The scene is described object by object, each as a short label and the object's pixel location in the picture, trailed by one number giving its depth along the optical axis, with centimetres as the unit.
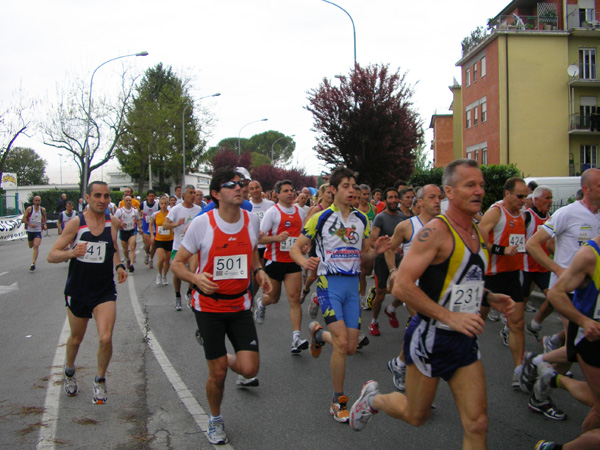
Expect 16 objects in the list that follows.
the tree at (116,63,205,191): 5041
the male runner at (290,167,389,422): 494
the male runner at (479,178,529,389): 554
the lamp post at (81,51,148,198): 3879
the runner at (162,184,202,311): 1015
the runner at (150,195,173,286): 1183
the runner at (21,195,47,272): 1581
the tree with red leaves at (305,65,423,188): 2539
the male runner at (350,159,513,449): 325
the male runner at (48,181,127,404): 543
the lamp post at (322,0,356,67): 2276
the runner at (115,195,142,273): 1555
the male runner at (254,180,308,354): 700
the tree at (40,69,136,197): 3988
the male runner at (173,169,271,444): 448
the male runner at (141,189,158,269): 1583
